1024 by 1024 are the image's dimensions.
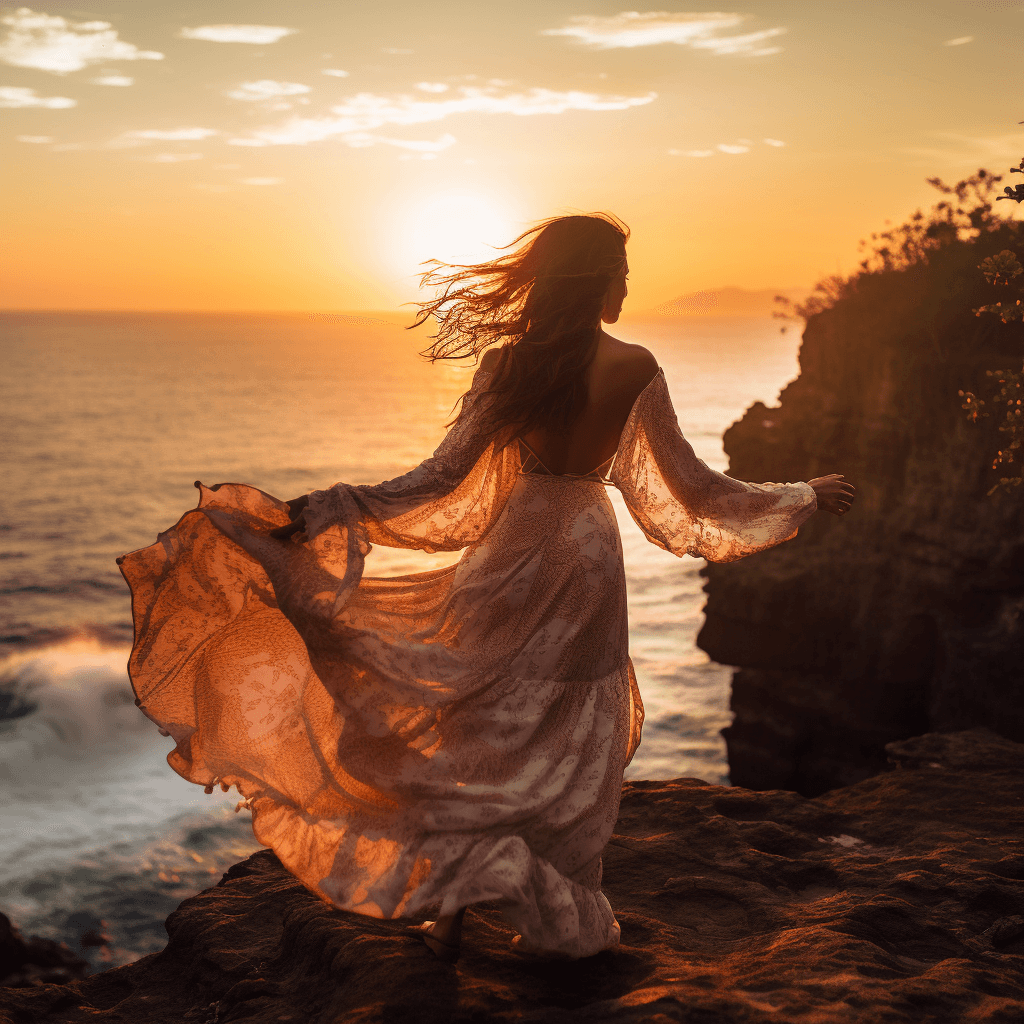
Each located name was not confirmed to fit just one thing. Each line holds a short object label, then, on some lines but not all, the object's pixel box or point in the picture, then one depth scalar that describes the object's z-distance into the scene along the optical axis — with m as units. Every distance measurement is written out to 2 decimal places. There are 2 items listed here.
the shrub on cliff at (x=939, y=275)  13.28
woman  3.14
